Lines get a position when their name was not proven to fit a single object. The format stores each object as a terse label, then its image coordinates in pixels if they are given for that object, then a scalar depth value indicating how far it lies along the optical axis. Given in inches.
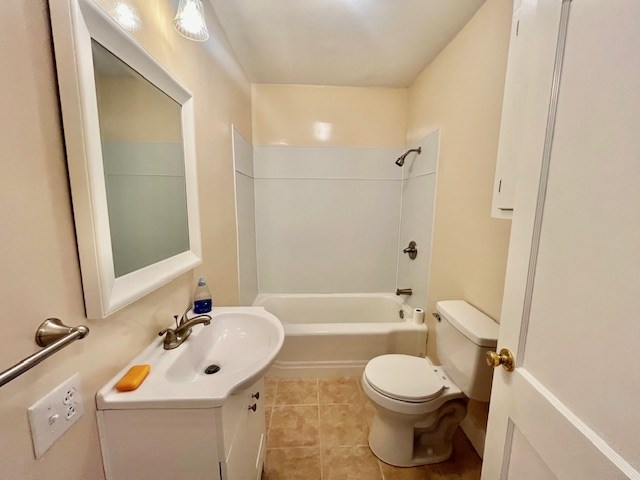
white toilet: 47.8
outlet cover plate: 20.3
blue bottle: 46.1
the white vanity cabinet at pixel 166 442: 27.1
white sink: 26.6
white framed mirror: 22.6
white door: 17.9
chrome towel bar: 19.3
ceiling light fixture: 35.7
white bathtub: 78.4
